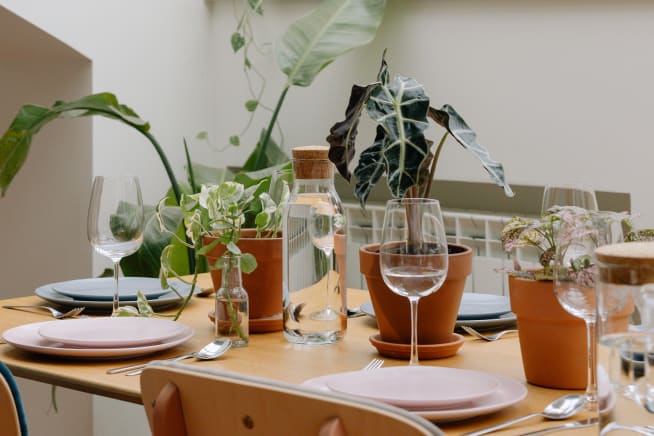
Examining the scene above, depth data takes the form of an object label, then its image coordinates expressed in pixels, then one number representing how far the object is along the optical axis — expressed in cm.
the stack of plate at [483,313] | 232
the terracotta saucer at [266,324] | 233
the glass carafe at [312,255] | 226
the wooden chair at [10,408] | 189
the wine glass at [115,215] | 237
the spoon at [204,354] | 209
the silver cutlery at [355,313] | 245
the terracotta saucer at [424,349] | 215
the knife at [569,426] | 181
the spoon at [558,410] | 183
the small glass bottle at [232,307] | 222
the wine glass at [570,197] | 205
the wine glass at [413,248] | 202
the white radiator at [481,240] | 359
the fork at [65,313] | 241
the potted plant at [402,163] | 214
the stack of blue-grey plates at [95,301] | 247
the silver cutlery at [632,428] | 152
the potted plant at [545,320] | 197
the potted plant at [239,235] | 227
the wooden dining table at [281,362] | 199
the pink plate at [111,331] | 215
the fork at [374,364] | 209
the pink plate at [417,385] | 185
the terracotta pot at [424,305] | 215
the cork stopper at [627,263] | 152
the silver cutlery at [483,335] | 226
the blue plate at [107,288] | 251
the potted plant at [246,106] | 333
